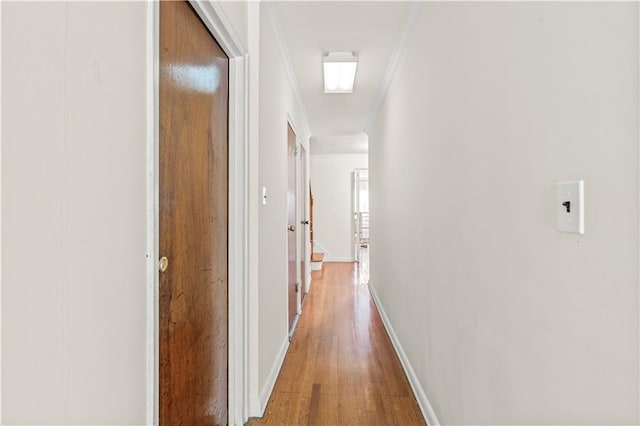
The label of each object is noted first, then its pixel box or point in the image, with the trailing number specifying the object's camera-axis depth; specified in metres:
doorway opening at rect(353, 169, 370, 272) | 6.95
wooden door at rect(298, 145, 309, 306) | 4.25
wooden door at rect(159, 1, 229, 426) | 1.12
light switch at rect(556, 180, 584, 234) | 0.73
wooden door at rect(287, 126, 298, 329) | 3.22
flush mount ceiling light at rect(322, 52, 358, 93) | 2.75
